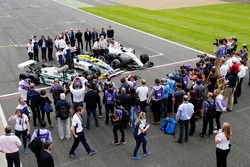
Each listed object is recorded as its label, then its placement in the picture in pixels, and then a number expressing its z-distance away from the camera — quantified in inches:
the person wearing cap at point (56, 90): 525.3
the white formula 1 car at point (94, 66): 746.8
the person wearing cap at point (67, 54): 798.8
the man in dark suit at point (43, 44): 865.5
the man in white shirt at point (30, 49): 847.7
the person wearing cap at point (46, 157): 337.7
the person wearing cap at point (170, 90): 547.4
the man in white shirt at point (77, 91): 510.0
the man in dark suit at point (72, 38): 954.8
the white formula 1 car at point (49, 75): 697.0
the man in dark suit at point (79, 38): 961.5
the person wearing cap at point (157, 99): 512.1
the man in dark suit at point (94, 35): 980.6
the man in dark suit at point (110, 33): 1003.3
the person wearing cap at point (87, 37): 966.4
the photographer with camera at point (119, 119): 446.3
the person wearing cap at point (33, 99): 499.8
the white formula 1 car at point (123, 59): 799.1
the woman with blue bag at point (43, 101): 501.7
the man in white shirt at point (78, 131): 415.8
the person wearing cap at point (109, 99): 510.0
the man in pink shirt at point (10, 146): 375.6
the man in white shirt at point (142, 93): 520.5
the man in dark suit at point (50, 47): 870.8
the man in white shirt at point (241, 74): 594.9
